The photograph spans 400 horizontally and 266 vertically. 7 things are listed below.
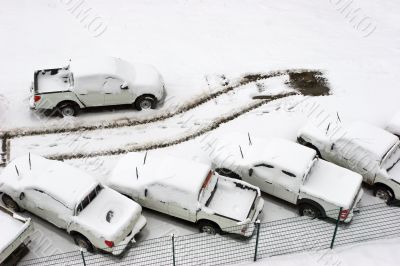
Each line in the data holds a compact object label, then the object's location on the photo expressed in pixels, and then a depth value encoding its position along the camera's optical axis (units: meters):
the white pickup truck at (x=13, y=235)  11.10
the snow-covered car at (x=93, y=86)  15.95
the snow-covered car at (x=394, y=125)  15.32
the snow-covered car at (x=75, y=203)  11.78
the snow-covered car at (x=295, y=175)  12.83
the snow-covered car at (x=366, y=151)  13.62
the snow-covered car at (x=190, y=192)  12.29
